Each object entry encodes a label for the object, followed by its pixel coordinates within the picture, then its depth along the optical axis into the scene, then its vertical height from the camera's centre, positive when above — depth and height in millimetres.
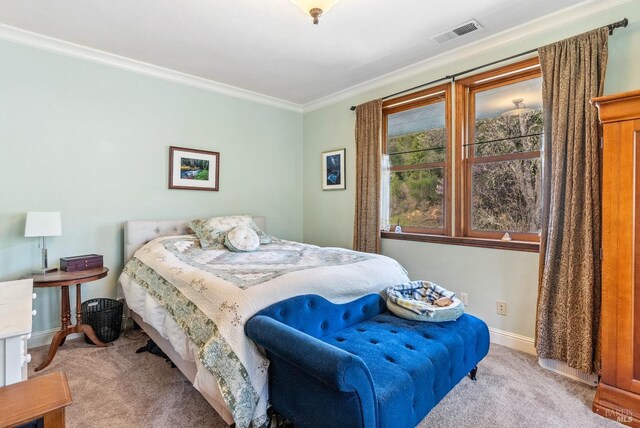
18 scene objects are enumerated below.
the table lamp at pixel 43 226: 2363 -121
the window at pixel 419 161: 3068 +511
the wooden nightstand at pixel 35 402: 892 -581
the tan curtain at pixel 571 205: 2029 +32
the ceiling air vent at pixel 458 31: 2430 +1436
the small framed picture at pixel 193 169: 3350 +457
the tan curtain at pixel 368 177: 3400 +357
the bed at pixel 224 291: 1449 -487
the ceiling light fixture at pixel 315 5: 1850 +1217
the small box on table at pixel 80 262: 2537 -433
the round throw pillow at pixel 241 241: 2900 -290
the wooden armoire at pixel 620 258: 1679 -270
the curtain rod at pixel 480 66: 2025 +1221
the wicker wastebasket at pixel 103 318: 2686 -932
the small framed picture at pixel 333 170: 3906 +504
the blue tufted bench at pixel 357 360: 1152 -697
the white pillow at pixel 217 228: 2992 -188
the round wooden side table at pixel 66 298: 2305 -716
